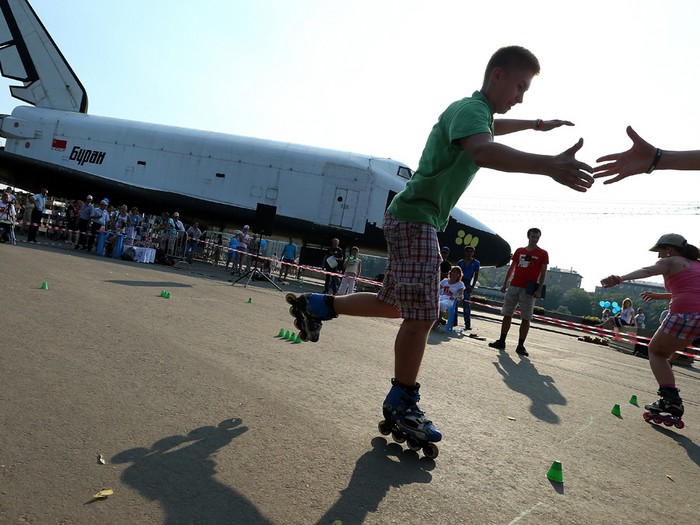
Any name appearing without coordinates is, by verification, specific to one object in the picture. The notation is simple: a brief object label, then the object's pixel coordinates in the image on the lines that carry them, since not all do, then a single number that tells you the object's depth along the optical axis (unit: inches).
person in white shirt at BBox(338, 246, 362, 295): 517.7
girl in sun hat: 154.7
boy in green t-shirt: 90.1
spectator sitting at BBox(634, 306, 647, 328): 742.5
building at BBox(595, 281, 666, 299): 5430.1
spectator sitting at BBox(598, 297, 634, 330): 597.9
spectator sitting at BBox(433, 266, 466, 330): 349.4
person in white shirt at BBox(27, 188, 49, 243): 592.6
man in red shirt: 293.3
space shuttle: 653.3
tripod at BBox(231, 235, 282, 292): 446.1
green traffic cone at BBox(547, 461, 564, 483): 83.7
